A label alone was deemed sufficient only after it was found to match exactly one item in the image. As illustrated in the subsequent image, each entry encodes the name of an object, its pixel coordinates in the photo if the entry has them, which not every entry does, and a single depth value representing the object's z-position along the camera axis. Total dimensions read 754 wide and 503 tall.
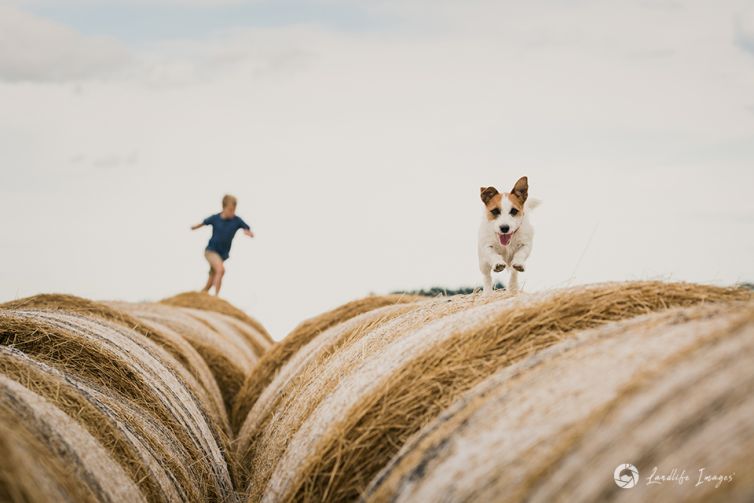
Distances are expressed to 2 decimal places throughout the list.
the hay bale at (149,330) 4.48
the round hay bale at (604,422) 1.71
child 14.79
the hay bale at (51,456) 1.97
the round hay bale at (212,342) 6.18
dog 3.81
